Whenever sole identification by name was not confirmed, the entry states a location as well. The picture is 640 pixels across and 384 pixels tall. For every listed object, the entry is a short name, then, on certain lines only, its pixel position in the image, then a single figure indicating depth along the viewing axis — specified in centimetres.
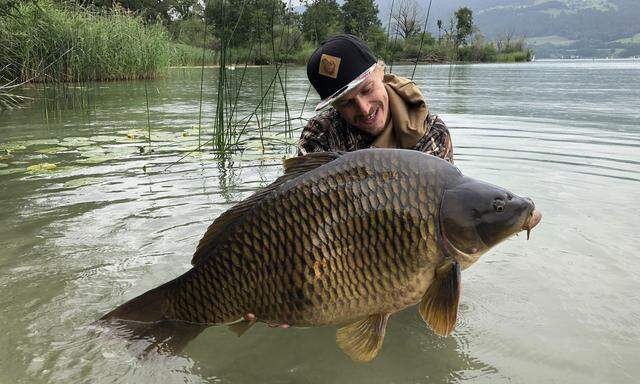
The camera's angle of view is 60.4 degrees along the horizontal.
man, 246
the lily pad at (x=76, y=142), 657
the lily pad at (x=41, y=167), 520
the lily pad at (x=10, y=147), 622
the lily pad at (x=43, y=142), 671
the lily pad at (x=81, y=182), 471
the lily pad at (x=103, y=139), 688
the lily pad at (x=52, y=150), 614
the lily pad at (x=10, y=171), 507
